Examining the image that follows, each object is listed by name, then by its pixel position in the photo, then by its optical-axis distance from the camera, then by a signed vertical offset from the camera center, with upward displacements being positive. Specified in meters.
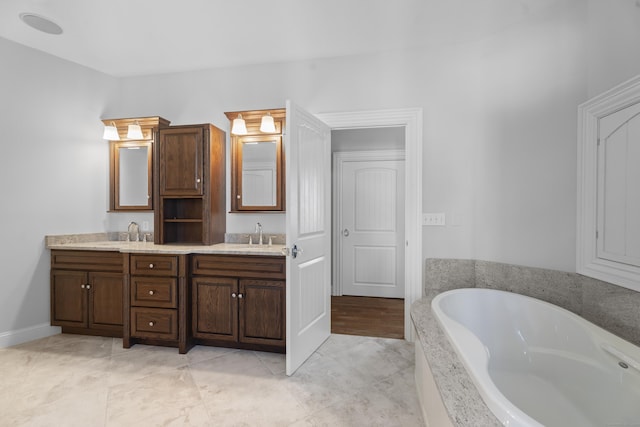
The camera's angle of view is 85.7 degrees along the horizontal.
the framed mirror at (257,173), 3.24 +0.36
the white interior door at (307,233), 2.41 -0.17
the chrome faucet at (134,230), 3.54 -0.21
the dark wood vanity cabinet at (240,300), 2.72 -0.72
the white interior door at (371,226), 4.60 -0.19
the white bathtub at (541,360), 1.40 -0.74
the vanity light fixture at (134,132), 3.46 +0.79
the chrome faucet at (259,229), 3.26 -0.18
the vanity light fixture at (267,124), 3.17 +0.80
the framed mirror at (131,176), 3.54 +0.36
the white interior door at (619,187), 1.72 +0.14
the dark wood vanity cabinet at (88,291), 3.03 -0.73
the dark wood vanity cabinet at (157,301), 2.79 -0.74
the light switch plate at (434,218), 2.95 -0.06
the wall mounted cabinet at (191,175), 3.14 +0.33
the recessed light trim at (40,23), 2.56 +1.44
